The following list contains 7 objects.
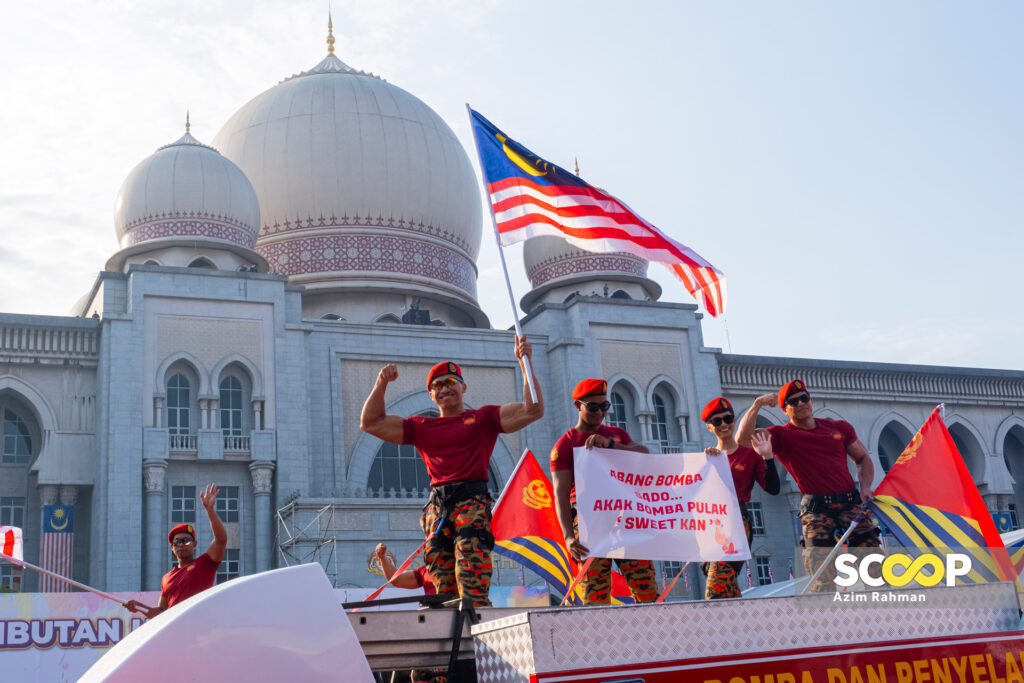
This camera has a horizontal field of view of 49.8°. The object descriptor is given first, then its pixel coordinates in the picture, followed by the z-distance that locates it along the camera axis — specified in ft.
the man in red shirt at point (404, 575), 24.58
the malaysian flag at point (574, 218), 26.35
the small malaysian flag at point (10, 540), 34.65
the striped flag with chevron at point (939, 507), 18.33
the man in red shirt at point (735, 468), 21.12
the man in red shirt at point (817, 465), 21.80
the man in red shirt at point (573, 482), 19.60
